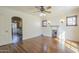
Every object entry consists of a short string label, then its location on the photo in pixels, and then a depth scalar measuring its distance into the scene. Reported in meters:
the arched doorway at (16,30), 3.04
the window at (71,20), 2.96
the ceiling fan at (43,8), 2.95
